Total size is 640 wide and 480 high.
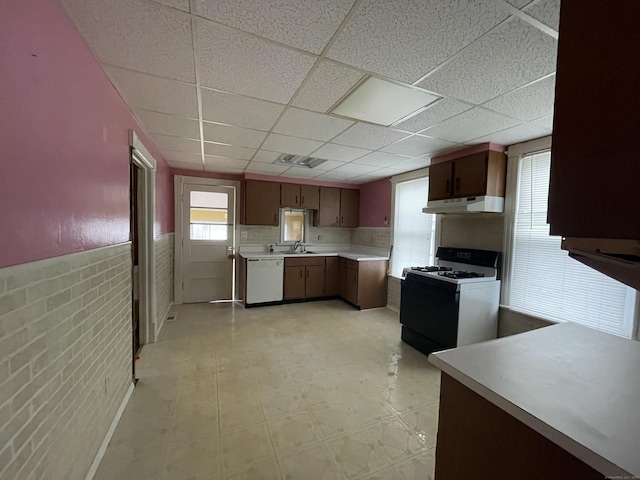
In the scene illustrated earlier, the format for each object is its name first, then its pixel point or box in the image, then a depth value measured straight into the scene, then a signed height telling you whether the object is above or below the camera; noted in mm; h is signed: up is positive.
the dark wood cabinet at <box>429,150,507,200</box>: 2652 +599
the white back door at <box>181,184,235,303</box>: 4340 -317
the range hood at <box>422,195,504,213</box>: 2641 +276
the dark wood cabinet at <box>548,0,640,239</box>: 512 +246
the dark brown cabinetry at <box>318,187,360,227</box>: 4984 +395
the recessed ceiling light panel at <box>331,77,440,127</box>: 1688 +920
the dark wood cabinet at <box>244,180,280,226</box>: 4441 +397
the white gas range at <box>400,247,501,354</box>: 2590 -767
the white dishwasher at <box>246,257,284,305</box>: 4203 -898
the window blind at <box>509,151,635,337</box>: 2043 -418
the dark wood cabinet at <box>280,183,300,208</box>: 4672 +568
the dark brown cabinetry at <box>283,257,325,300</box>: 4446 -904
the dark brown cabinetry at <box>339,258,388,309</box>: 4250 -929
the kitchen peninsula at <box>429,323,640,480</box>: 647 -511
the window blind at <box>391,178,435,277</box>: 3730 +15
